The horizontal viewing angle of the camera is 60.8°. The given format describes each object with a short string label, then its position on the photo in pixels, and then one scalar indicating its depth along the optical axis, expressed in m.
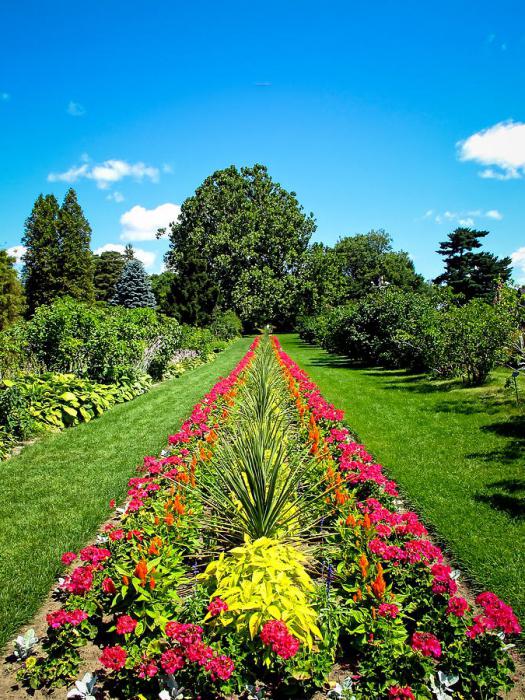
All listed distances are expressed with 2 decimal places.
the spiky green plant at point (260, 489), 2.95
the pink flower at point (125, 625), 1.93
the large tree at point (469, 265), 36.44
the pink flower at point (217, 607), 2.05
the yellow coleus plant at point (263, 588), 2.10
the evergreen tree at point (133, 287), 33.28
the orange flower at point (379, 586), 2.15
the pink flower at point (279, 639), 1.80
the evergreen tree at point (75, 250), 34.38
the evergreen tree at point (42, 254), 34.06
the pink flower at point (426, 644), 1.82
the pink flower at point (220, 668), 1.78
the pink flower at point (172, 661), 1.81
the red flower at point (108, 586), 2.15
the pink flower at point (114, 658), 1.83
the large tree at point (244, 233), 33.12
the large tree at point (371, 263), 54.59
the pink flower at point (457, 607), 2.00
